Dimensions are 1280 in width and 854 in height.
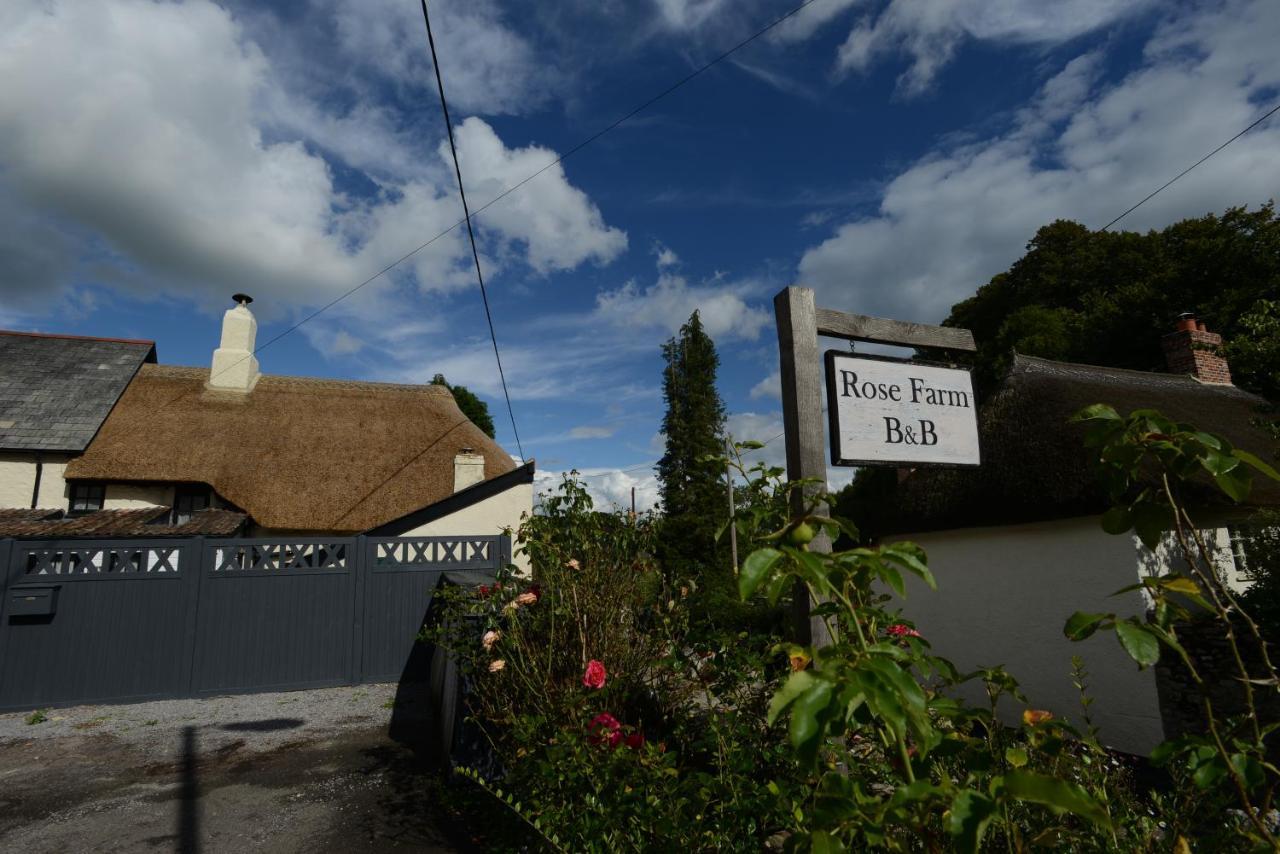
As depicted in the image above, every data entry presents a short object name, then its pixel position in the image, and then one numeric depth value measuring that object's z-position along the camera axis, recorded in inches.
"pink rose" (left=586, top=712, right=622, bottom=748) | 99.6
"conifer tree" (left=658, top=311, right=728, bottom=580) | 1186.0
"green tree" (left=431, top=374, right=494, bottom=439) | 1398.9
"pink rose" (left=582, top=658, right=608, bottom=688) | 109.0
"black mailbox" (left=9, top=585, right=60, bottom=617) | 300.0
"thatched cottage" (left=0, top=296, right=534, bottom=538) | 470.0
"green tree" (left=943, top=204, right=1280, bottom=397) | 711.7
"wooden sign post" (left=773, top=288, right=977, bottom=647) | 101.0
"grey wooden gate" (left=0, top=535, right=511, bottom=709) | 304.0
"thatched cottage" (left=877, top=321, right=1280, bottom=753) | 259.8
